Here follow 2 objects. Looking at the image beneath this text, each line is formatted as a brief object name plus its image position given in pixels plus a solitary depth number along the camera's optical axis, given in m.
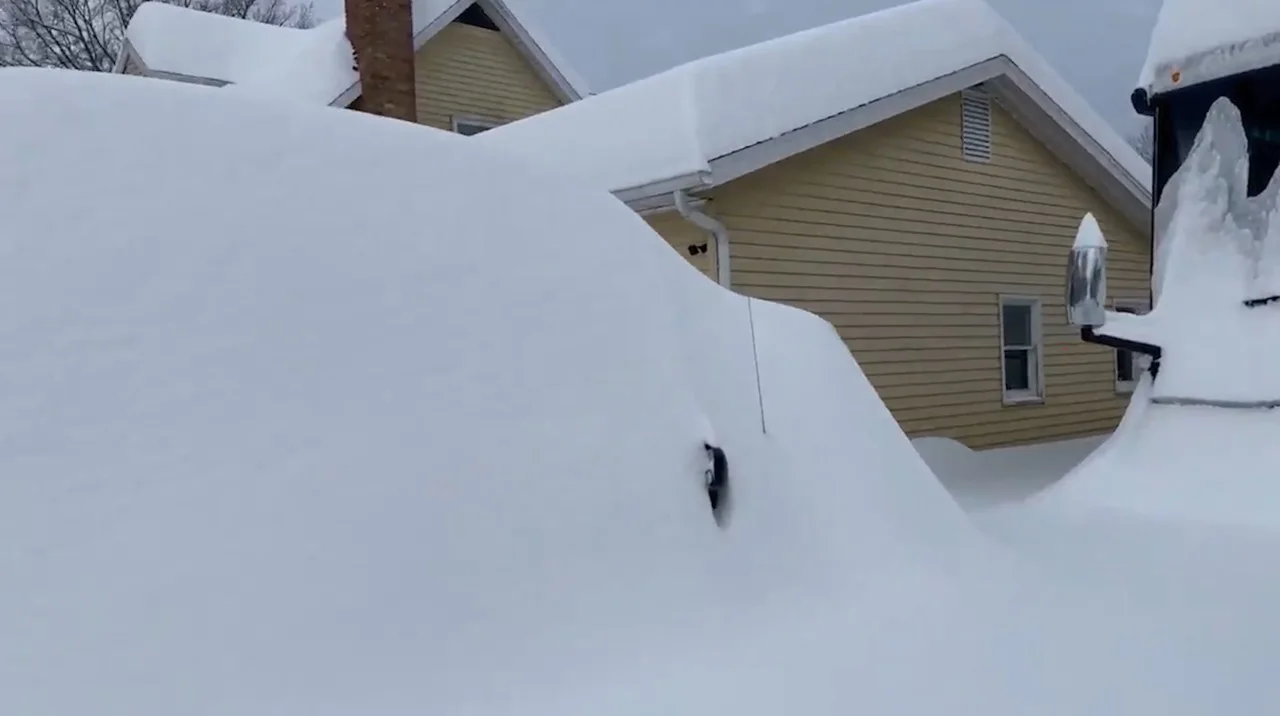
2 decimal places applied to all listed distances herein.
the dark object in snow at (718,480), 4.41
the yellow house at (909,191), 9.48
